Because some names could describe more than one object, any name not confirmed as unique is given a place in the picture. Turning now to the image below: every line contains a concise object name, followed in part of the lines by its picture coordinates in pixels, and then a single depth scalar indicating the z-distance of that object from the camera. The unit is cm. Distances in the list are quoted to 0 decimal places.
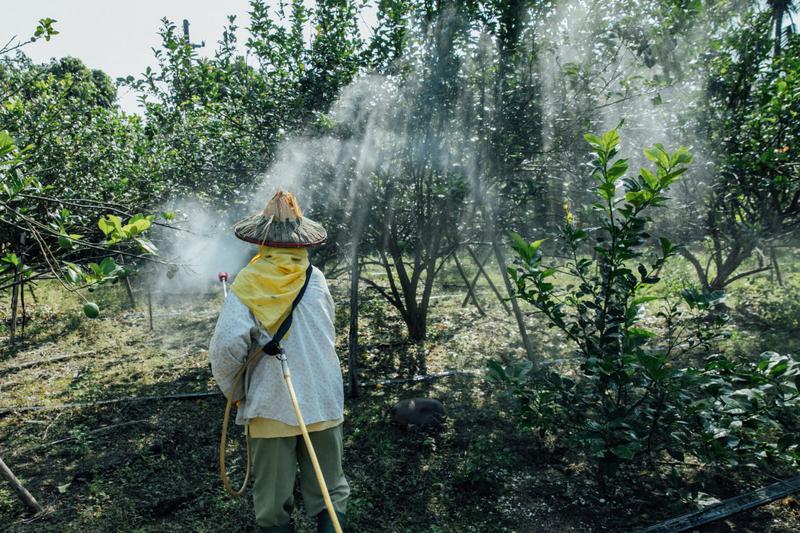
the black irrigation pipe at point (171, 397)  512
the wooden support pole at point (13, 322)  702
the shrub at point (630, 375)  276
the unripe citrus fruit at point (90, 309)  236
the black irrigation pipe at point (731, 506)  304
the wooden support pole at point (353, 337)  538
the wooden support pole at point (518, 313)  579
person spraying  253
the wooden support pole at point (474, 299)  882
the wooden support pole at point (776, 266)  961
